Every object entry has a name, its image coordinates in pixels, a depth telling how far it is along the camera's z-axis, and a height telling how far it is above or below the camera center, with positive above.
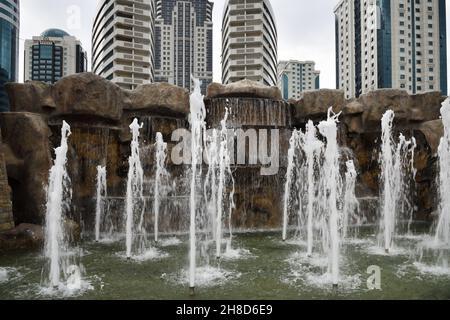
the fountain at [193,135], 6.42 +0.76
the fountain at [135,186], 10.14 -0.41
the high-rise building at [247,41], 59.78 +21.83
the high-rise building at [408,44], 66.75 +23.74
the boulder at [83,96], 13.52 +2.91
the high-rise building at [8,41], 49.97 +18.84
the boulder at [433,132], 15.07 +1.75
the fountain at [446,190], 10.30 -0.43
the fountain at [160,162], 13.76 +0.50
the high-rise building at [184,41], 117.69 +43.14
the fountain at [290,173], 14.67 +0.08
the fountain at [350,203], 14.25 -1.12
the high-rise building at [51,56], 72.94 +23.90
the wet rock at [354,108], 16.51 +2.99
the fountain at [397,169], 15.45 +0.25
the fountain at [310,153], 9.57 +0.89
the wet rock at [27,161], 11.07 +0.42
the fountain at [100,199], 12.39 -0.84
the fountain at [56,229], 6.63 -1.25
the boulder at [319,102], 16.98 +3.34
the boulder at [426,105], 16.72 +3.17
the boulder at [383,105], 16.33 +3.09
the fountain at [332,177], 6.80 -0.04
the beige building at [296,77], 128.25 +34.02
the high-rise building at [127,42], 55.00 +20.40
